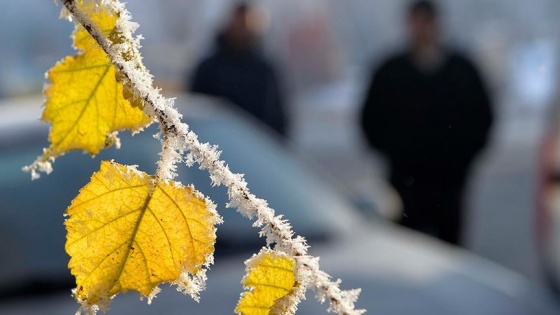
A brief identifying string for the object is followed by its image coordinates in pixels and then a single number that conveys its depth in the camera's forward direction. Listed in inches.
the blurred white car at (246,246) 114.2
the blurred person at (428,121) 184.4
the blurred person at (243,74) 214.1
